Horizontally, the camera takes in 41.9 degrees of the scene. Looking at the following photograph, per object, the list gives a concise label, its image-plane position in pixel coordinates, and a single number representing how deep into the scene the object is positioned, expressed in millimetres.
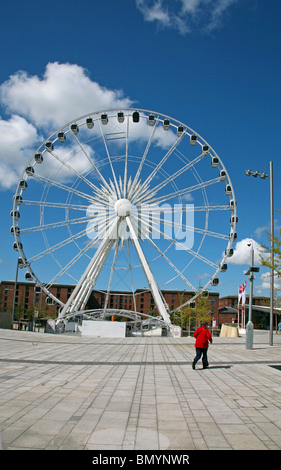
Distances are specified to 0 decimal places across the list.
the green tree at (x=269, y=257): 15995
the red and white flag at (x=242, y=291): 35438
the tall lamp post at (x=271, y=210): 19891
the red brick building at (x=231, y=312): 104788
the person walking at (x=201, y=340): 11391
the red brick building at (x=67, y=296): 120562
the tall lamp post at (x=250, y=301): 18438
